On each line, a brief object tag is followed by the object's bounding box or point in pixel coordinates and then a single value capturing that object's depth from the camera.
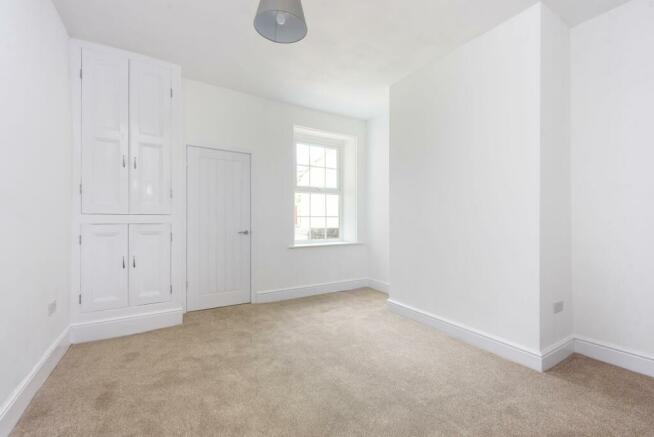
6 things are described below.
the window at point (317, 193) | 4.85
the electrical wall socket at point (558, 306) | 2.53
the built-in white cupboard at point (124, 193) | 2.93
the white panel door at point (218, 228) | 3.83
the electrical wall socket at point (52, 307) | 2.36
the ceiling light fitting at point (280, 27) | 1.72
